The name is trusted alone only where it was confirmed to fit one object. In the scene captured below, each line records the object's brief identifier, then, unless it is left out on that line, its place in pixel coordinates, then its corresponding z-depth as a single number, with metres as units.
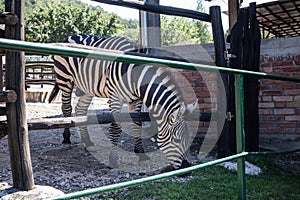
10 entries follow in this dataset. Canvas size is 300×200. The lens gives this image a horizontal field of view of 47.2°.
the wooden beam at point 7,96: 2.50
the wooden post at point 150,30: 6.04
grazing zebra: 3.35
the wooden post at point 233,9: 4.92
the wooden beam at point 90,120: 2.76
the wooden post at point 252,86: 3.81
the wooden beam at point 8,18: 2.51
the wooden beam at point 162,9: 3.42
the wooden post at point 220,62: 3.76
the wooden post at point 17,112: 2.55
